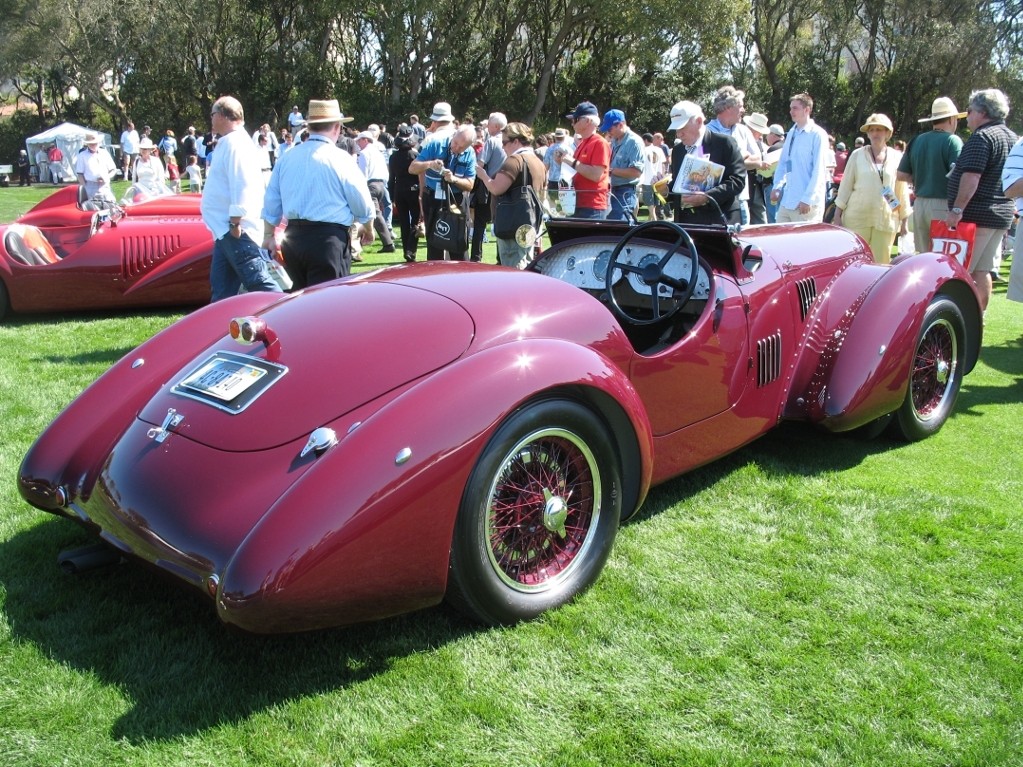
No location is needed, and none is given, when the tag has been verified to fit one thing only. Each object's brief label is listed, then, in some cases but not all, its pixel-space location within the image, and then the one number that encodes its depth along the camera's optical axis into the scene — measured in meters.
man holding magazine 6.16
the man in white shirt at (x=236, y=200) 6.20
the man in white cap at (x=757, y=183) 9.45
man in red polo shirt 7.62
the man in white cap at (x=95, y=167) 13.32
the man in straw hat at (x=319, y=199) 5.99
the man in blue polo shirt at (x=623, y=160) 8.27
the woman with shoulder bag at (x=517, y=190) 7.19
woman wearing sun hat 7.39
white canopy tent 32.28
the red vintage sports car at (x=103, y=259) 7.86
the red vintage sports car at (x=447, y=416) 2.49
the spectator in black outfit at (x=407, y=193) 10.93
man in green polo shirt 7.20
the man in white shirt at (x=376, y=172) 12.49
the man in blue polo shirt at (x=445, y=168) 8.66
